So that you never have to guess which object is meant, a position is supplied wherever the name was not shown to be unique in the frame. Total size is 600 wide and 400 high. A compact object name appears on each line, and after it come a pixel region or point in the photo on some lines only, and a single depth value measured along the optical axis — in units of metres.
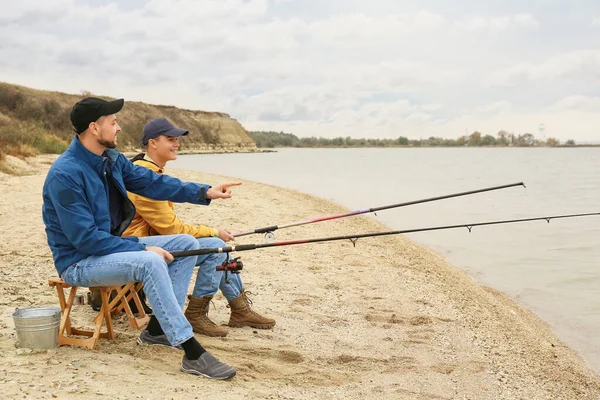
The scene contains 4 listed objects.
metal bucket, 3.64
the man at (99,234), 3.46
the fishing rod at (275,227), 4.61
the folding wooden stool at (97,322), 3.83
